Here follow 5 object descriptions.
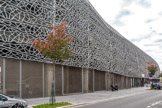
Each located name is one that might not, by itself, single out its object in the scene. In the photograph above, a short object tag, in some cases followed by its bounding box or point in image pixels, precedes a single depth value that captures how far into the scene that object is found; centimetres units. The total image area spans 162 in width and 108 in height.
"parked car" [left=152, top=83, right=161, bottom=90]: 4697
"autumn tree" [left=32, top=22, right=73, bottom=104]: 1596
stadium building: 1950
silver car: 1161
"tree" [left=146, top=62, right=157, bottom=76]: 5209
